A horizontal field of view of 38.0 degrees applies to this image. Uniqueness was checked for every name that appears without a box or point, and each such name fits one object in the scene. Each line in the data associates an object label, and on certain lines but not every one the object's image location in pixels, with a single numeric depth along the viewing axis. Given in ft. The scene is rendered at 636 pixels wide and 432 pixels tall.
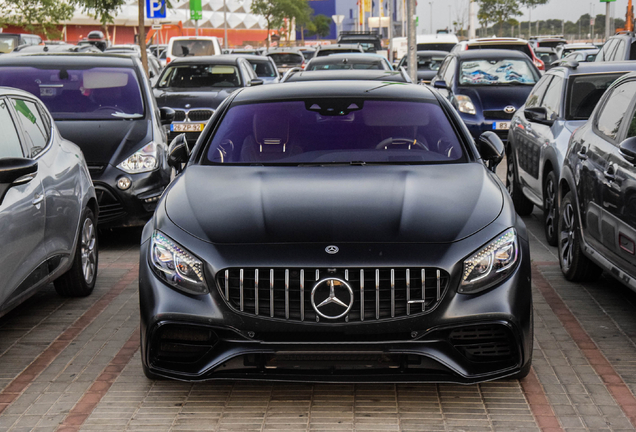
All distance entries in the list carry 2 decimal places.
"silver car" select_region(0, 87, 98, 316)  17.63
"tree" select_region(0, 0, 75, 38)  166.50
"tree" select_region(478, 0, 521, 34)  271.69
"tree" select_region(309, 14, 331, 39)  436.35
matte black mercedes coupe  13.71
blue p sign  88.12
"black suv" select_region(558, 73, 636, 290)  18.74
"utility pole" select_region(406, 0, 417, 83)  74.95
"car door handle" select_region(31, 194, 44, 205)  18.95
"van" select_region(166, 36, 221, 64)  96.53
